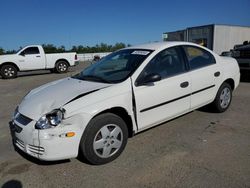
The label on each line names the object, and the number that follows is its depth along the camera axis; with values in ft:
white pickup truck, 45.44
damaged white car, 9.63
